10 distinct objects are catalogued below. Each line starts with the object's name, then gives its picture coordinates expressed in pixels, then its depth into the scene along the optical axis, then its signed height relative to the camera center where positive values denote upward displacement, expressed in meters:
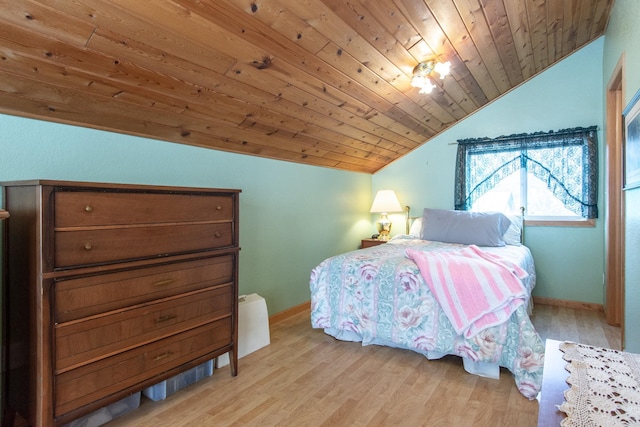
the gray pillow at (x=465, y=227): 3.38 -0.16
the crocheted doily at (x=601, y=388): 0.72 -0.42
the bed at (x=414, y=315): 2.03 -0.69
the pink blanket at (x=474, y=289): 2.08 -0.48
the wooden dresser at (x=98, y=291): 1.35 -0.35
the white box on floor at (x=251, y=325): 2.45 -0.81
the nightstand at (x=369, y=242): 4.23 -0.38
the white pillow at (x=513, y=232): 3.53 -0.22
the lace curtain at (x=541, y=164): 3.43 +0.49
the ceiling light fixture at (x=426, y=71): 2.61 +1.05
